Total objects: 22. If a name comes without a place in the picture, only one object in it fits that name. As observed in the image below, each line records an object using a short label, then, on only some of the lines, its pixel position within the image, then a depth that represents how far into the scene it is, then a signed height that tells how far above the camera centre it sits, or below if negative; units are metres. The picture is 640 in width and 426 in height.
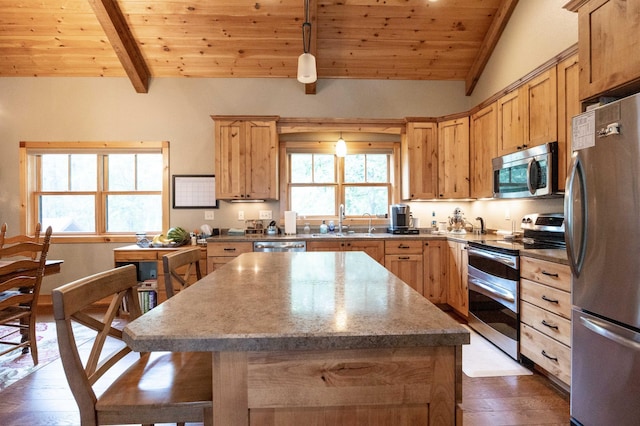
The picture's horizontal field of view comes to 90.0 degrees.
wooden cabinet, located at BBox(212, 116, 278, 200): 3.90 +0.65
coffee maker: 4.05 -0.11
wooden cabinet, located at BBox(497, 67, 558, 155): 2.59 +0.86
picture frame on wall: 4.21 +0.27
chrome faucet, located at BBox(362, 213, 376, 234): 4.29 -0.23
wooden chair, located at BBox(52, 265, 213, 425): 0.97 -0.59
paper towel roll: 3.98 -0.13
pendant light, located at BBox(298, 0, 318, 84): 2.22 +1.01
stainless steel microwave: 2.54 +0.33
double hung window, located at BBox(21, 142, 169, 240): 4.20 +0.32
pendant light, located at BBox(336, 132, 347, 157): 3.88 +0.77
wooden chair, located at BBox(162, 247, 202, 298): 1.66 -0.28
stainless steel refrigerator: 1.45 -0.25
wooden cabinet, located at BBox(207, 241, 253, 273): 3.62 -0.44
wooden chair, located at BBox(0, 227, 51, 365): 2.29 -0.51
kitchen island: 0.76 -0.38
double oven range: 2.49 -0.57
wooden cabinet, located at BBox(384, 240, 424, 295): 3.69 -0.56
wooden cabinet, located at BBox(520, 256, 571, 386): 2.00 -0.71
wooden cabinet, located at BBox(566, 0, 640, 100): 1.58 +0.87
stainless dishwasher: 3.63 -0.39
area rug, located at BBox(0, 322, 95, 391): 2.39 -1.20
